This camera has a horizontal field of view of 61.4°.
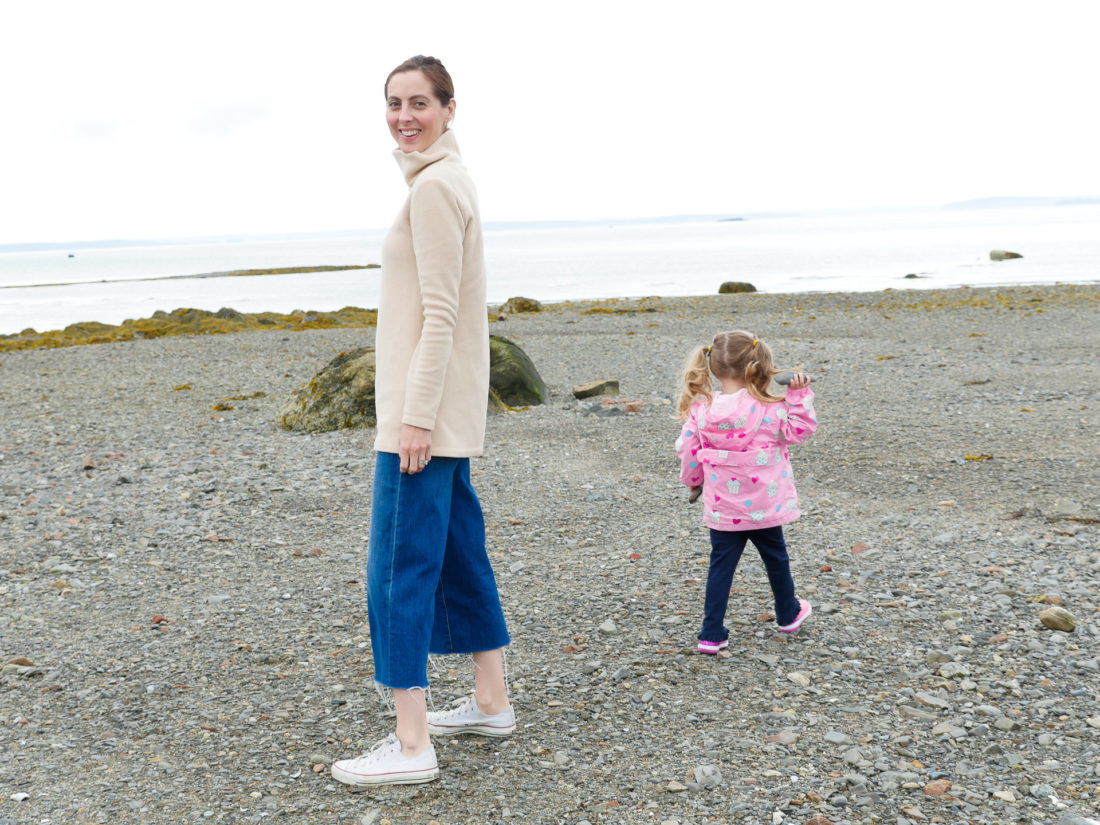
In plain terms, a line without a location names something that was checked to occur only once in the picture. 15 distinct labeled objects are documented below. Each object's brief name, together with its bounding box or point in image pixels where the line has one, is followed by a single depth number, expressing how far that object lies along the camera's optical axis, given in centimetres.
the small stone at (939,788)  343
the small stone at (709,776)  356
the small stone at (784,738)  384
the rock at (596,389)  1279
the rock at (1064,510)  664
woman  326
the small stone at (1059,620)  477
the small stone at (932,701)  409
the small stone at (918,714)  399
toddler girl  450
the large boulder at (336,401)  1106
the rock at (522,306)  3138
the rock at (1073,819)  317
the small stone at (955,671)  436
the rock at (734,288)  3825
